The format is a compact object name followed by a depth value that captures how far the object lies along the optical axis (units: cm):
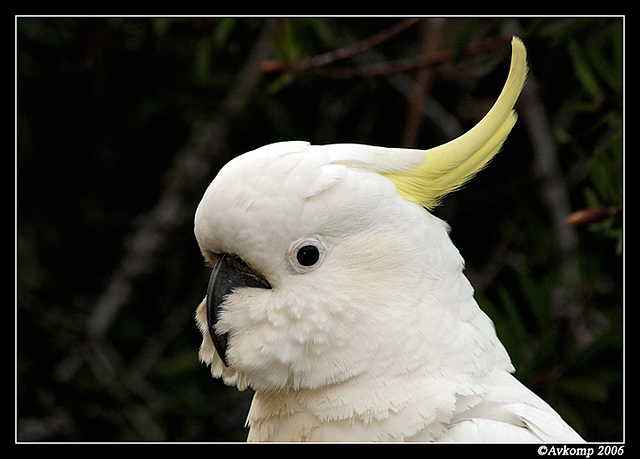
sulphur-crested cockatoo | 304
